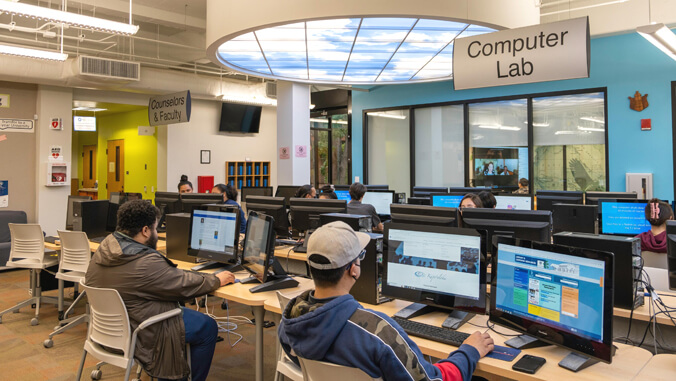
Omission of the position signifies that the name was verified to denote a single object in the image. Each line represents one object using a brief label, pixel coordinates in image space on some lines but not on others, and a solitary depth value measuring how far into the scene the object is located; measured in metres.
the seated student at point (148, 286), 3.04
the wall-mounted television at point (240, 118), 12.54
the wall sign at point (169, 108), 9.30
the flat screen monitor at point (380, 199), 6.88
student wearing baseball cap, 1.70
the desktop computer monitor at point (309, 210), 4.54
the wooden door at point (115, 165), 13.45
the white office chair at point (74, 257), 4.90
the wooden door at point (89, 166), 16.41
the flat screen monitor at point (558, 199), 5.70
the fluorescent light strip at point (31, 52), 6.73
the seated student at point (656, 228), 3.77
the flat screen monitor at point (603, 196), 5.46
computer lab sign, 4.21
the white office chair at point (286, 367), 2.41
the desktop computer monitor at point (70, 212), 6.23
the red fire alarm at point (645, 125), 7.93
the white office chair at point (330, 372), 1.71
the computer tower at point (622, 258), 2.61
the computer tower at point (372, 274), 2.97
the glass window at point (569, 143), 8.62
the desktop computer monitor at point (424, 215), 3.32
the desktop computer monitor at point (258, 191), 8.54
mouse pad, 2.14
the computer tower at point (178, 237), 4.41
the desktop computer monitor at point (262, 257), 3.36
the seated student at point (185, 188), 7.17
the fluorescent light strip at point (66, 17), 4.77
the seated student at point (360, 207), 5.37
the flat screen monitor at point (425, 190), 7.20
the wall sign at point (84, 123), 13.12
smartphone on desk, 2.00
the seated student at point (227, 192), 6.05
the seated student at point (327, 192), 6.10
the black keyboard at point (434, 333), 2.33
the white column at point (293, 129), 9.52
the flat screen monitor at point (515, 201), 5.86
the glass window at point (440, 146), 10.55
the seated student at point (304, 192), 5.82
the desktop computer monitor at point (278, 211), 4.71
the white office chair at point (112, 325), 2.93
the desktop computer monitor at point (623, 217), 4.82
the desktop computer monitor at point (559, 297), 1.97
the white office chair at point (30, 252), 5.45
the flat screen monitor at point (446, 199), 6.25
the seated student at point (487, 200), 4.91
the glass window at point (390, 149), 11.46
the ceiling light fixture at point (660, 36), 4.90
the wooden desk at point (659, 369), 1.94
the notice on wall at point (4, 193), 9.23
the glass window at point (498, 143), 9.64
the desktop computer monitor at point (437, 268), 2.58
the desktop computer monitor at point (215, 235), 3.91
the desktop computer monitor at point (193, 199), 5.66
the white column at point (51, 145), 9.51
